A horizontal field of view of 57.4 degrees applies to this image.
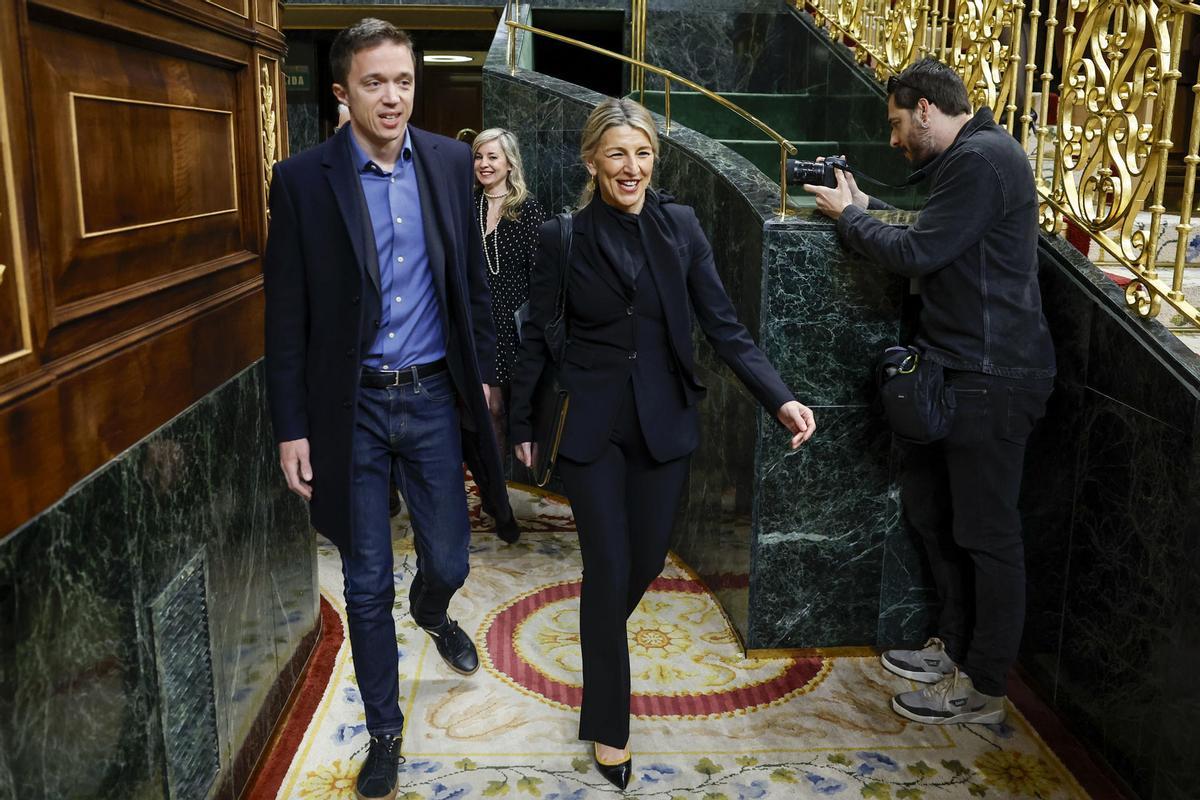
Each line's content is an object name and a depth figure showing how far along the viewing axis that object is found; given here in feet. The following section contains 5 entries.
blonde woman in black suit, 9.18
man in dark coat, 8.49
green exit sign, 30.63
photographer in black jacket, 9.75
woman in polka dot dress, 14.75
